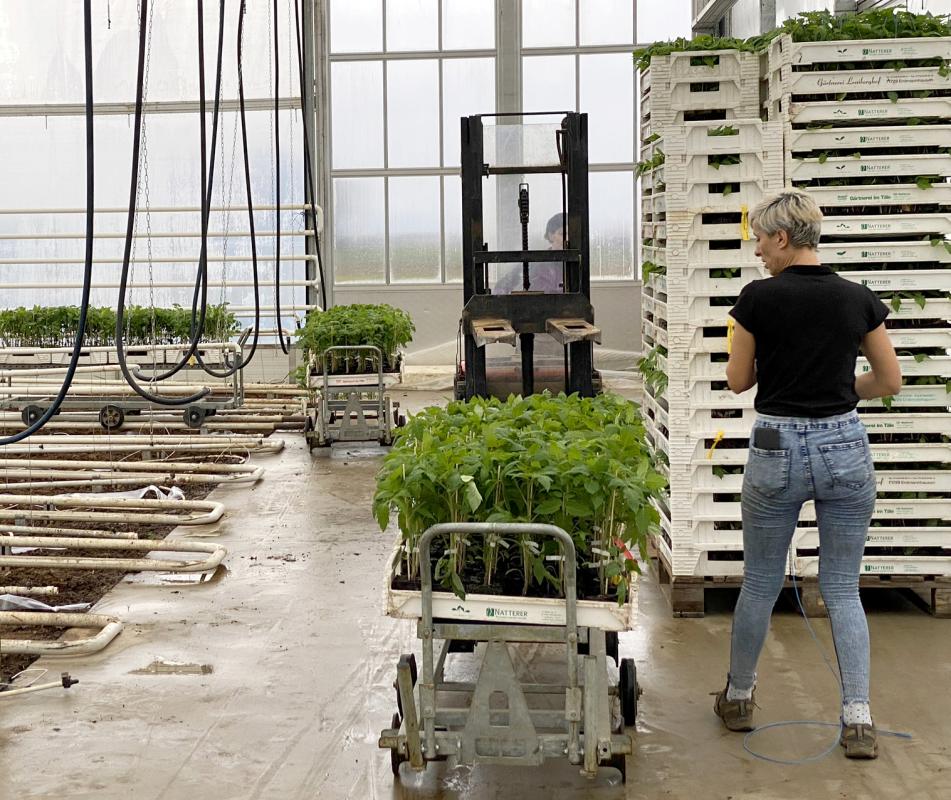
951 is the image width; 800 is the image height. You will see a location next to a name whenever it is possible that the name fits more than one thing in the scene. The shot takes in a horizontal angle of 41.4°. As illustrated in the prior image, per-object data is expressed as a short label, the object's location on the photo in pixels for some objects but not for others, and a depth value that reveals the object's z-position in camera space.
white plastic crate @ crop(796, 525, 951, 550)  5.29
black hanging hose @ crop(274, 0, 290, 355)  11.12
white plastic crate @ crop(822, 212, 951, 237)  5.25
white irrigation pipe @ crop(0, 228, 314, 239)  14.36
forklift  6.71
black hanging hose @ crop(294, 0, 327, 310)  11.22
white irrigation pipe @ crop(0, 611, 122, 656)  5.00
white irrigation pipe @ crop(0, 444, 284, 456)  9.20
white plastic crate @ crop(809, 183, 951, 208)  5.26
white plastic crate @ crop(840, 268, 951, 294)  5.27
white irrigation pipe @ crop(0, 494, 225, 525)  7.05
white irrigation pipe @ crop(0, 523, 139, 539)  6.77
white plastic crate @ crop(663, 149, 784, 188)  5.28
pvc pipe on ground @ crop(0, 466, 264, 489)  8.29
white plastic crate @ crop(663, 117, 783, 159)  5.26
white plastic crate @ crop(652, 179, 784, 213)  5.29
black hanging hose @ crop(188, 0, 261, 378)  8.29
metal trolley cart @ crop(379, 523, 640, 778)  3.42
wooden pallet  5.34
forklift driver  9.16
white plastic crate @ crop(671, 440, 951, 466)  5.28
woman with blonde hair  3.79
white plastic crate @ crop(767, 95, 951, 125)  5.23
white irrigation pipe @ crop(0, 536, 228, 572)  6.14
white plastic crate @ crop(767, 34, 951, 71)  5.20
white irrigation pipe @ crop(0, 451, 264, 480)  8.44
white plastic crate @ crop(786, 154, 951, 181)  5.25
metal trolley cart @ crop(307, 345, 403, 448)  10.16
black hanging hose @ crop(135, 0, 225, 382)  6.69
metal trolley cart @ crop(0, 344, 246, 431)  10.67
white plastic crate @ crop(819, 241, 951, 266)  5.27
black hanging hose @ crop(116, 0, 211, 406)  5.48
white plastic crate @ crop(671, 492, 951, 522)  5.30
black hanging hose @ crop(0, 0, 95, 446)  4.90
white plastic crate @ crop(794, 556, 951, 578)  5.31
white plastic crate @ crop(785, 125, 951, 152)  5.24
